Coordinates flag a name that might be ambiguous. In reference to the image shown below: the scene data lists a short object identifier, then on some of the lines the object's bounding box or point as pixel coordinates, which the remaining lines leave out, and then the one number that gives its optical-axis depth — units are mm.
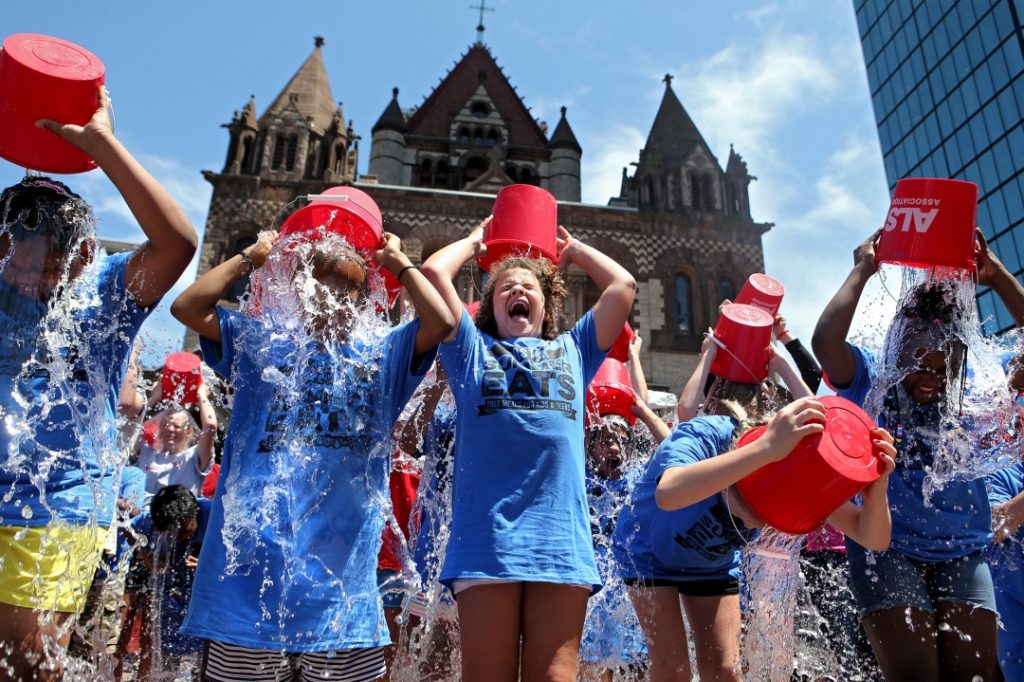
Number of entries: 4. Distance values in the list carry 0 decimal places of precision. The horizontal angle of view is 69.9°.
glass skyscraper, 27016
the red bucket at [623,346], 4836
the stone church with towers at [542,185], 21062
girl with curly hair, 2361
